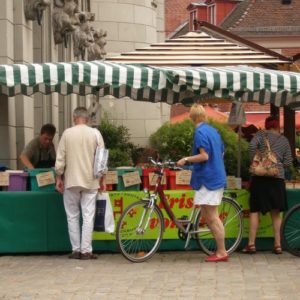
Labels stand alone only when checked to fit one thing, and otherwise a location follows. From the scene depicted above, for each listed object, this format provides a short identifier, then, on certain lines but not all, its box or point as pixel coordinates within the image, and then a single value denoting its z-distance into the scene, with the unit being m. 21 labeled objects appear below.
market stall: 10.26
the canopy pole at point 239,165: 11.80
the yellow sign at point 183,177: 10.91
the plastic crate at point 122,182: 10.84
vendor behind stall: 11.65
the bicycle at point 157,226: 10.24
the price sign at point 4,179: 10.75
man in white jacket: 10.23
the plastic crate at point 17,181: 10.79
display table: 10.67
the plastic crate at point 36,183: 10.77
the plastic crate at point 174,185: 10.93
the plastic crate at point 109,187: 10.84
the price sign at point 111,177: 10.79
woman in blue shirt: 10.00
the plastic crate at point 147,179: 10.87
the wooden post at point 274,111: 14.32
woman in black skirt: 10.66
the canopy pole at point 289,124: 15.10
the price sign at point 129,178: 10.80
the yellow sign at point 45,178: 10.73
